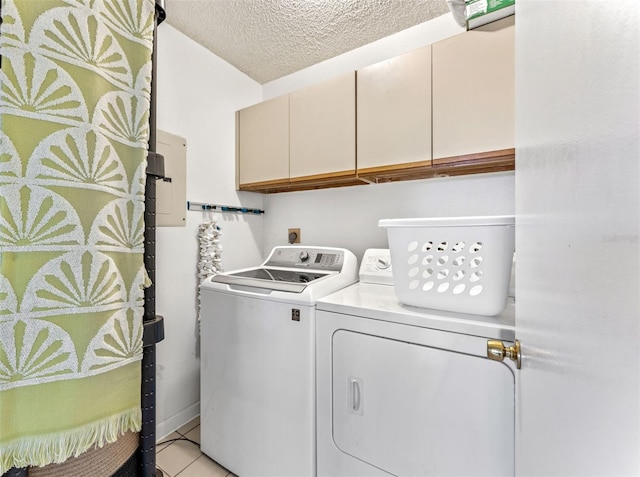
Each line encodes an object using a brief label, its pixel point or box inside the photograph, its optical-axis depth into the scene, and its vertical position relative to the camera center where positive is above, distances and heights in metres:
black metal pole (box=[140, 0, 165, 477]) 0.76 -0.23
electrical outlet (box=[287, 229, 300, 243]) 2.32 +0.01
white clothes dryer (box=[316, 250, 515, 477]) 0.92 -0.55
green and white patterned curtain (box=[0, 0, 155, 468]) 0.54 +0.02
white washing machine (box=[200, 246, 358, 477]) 1.25 -0.63
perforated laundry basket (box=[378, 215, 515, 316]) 0.98 -0.09
